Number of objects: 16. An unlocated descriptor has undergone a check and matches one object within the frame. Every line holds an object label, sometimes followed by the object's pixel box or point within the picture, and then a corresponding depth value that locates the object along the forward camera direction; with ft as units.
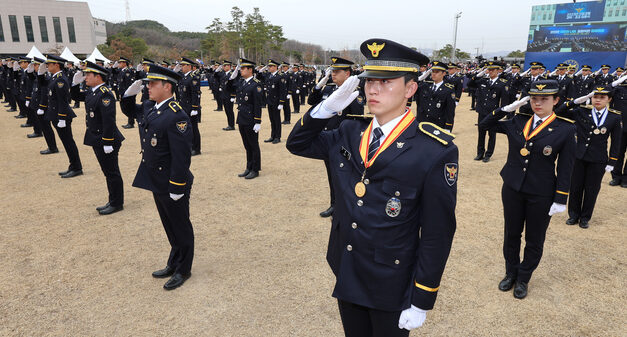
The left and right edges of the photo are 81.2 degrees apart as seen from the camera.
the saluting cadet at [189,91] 35.32
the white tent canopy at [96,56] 81.06
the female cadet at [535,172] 11.75
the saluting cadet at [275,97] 37.78
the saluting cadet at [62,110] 25.35
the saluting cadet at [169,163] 12.62
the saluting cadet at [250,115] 25.63
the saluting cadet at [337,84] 16.98
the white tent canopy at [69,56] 89.97
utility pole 135.54
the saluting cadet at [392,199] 6.05
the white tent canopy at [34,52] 60.21
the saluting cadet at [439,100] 25.70
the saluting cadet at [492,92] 34.35
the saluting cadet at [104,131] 19.04
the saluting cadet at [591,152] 17.57
